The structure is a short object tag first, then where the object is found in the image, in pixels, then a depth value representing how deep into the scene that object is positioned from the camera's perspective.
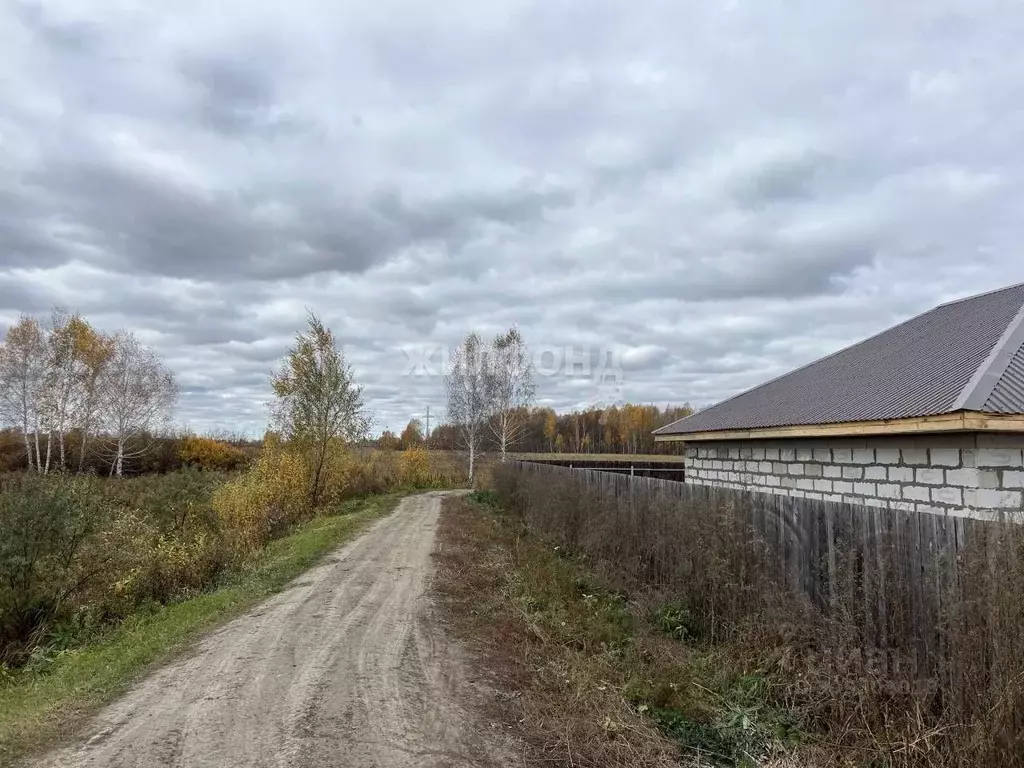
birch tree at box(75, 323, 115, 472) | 33.41
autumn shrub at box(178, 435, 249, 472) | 39.06
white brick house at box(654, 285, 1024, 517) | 5.48
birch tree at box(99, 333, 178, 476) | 34.41
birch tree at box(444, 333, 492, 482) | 36.72
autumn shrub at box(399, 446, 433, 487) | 31.71
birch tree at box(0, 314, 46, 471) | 30.55
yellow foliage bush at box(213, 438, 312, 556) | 15.60
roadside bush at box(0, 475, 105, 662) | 8.41
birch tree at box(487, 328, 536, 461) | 37.59
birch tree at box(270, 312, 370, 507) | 20.30
